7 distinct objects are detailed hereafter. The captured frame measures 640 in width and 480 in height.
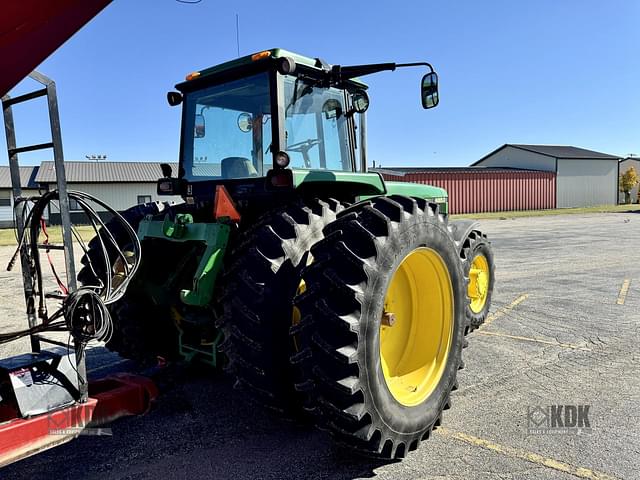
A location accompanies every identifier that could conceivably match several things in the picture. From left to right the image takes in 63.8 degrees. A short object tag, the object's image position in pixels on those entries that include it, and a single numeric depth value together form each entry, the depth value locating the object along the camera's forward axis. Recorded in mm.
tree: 51156
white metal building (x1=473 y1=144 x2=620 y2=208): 44219
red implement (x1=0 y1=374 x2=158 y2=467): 2666
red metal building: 35906
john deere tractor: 2941
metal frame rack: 2781
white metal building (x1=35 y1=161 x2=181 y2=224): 39219
